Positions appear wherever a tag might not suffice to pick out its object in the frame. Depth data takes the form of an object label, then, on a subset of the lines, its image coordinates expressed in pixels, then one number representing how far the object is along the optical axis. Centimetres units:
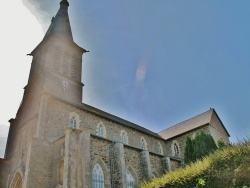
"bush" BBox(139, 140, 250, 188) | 931
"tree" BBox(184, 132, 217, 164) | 2155
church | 1712
